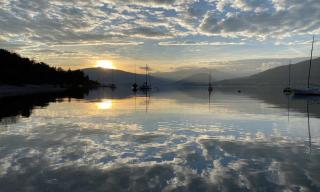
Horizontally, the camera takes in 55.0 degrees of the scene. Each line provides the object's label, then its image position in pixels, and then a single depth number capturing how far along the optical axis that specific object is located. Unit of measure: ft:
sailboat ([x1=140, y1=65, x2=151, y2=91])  634.76
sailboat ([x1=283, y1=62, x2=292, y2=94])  467.64
